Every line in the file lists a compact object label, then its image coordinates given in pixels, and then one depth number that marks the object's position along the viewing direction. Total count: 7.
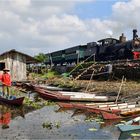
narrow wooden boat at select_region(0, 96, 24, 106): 10.13
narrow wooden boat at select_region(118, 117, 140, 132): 6.70
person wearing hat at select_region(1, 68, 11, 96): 11.79
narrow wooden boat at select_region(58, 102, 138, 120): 8.16
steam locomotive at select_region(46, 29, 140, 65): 20.18
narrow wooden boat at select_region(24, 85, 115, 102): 11.41
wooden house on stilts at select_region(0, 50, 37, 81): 17.68
